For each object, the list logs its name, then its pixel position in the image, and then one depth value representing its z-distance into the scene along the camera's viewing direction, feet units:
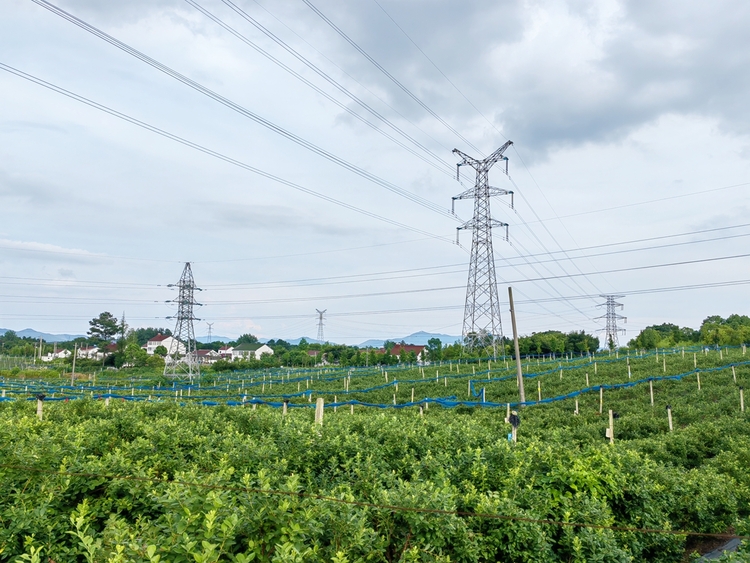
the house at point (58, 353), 325.83
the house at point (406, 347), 368.01
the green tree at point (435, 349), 203.31
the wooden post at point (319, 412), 29.61
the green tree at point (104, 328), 298.56
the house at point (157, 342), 417.69
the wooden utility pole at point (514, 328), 64.49
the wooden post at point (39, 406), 32.30
